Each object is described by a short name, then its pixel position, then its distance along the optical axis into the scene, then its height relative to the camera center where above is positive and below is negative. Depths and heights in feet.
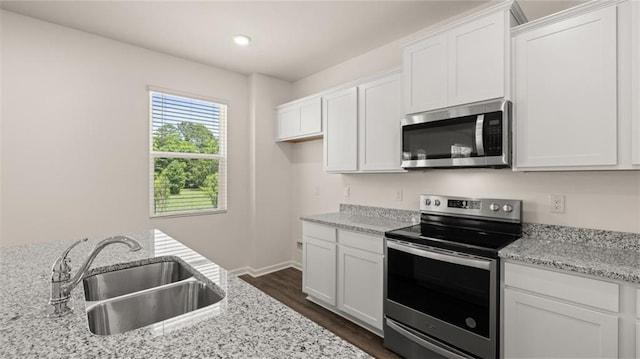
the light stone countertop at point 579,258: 4.50 -1.41
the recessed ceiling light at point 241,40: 9.52 +4.63
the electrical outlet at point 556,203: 6.48 -0.56
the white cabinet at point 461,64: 6.31 +2.73
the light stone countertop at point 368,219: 8.22 -1.36
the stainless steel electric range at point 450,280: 5.70 -2.21
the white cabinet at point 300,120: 11.25 +2.42
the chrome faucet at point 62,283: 3.12 -1.16
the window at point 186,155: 10.98 +0.93
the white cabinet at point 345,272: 7.84 -2.82
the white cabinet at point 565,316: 4.48 -2.30
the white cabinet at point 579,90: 5.06 +1.68
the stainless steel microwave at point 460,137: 6.23 +0.98
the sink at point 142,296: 3.52 -1.65
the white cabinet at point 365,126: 8.58 +1.68
